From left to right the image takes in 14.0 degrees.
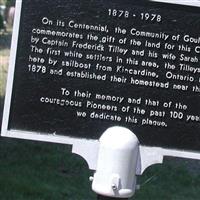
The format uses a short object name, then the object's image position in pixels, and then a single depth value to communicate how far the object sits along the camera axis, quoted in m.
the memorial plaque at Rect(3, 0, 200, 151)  5.56
